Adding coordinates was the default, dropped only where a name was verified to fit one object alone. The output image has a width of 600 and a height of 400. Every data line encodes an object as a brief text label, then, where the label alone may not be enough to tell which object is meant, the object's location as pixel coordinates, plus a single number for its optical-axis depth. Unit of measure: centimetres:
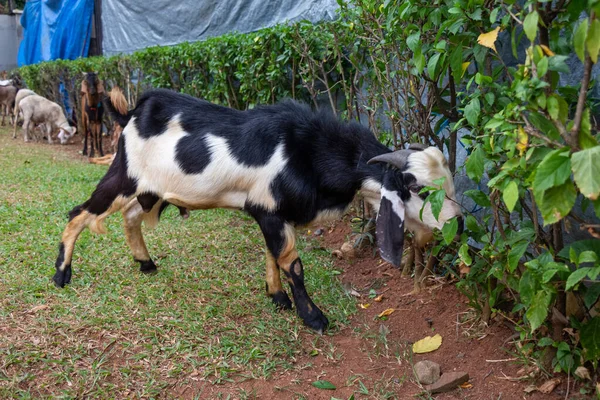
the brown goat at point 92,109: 1036
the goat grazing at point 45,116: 1235
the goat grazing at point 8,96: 1447
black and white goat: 346
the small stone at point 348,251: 497
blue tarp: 1356
